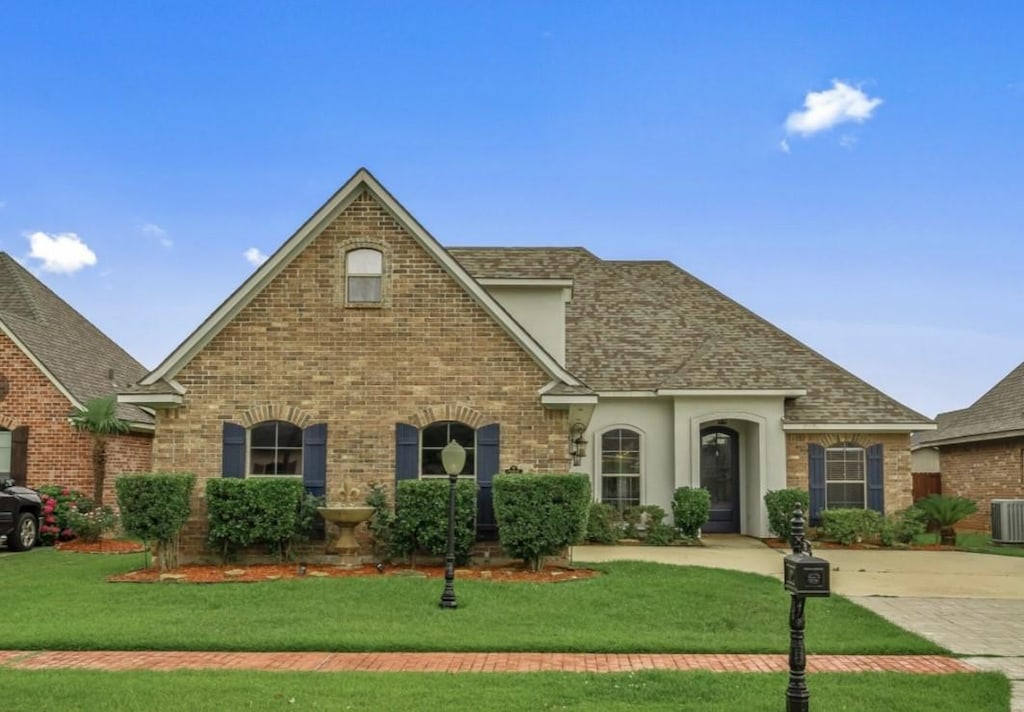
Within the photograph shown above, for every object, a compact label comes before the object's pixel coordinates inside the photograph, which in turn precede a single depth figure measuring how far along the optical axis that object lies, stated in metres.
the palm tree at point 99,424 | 19.44
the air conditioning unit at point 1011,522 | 20.89
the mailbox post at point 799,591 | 6.07
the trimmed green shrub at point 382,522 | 14.05
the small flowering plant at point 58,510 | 19.05
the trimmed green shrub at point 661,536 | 18.78
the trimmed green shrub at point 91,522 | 18.91
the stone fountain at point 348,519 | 13.52
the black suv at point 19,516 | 17.28
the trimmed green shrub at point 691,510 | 18.69
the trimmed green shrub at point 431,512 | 13.63
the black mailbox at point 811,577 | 6.06
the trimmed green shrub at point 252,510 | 13.79
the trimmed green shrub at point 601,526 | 18.81
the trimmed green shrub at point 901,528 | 18.95
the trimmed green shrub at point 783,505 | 18.91
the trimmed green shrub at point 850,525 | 18.91
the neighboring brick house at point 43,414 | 20.20
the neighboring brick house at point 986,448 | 23.20
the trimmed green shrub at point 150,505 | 13.31
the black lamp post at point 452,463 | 11.56
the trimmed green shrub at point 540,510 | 13.33
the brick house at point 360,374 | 14.55
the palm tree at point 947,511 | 19.66
